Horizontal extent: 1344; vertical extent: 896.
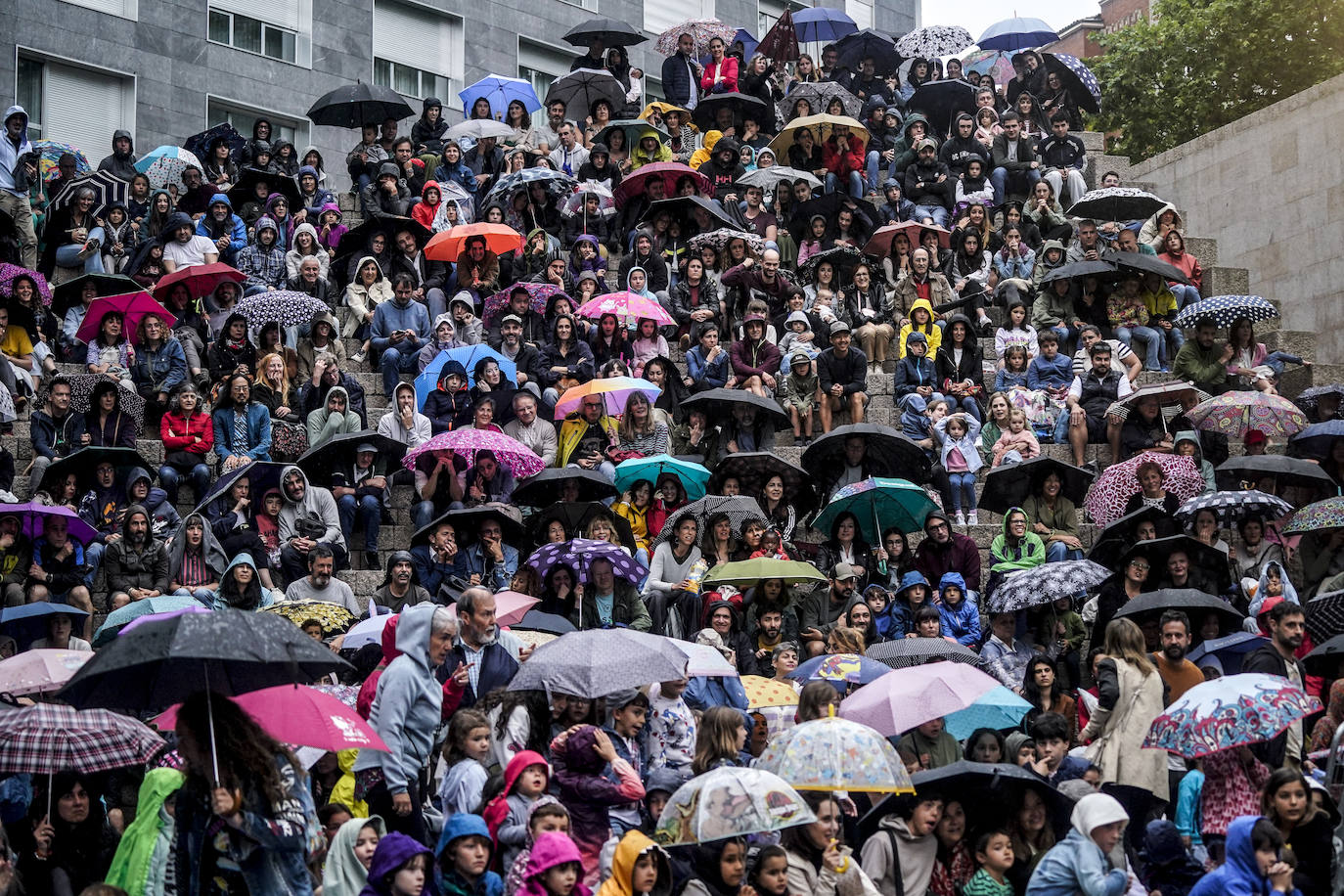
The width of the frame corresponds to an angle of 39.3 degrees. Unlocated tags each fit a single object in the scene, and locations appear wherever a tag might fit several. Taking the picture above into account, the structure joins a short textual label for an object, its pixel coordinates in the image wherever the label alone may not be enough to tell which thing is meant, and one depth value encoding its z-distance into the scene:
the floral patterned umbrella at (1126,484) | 16.78
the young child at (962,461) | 17.97
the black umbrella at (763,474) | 17.44
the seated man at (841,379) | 19.09
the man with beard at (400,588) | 15.07
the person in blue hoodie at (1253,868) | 9.17
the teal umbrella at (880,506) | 16.58
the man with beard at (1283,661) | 11.59
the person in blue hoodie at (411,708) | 9.88
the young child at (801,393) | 19.22
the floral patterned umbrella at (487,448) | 16.69
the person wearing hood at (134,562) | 15.77
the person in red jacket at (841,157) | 25.20
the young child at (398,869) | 8.47
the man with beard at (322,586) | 15.23
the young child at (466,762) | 9.75
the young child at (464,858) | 8.94
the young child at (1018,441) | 18.19
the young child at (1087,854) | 9.47
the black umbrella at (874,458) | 17.66
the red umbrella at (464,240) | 21.42
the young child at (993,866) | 10.07
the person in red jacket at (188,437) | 17.62
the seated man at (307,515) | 16.38
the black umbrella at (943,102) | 27.06
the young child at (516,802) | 9.38
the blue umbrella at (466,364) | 18.86
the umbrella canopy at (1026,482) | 17.32
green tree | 37.41
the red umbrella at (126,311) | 19.33
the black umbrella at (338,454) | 17.39
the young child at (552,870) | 8.81
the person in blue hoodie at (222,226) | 22.28
